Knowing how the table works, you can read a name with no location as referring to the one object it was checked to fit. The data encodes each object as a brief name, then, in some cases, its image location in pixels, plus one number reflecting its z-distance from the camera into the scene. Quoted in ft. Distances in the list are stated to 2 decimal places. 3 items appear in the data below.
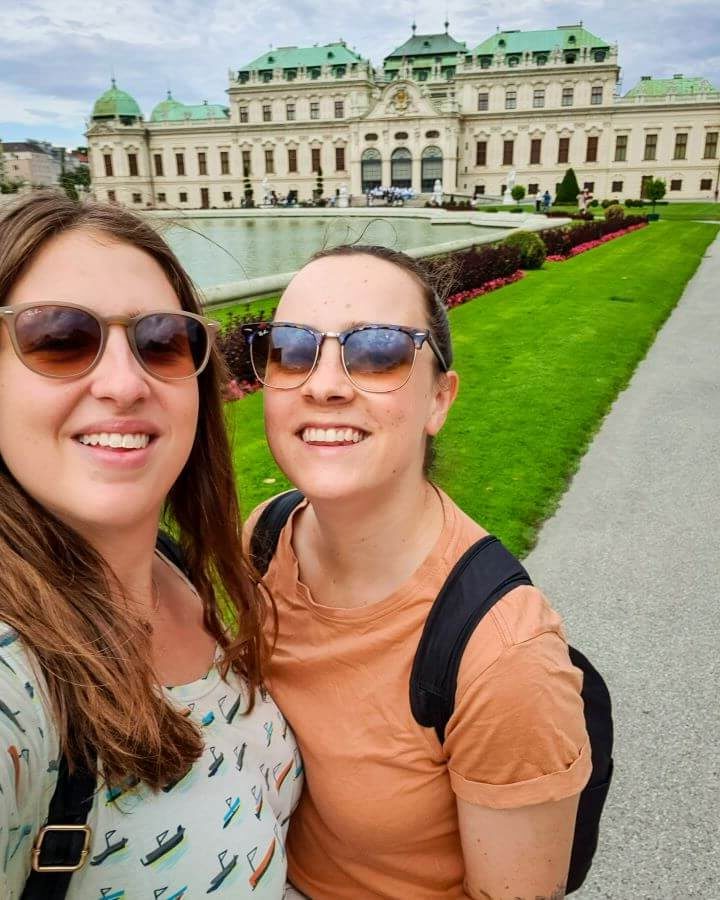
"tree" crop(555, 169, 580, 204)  144.66
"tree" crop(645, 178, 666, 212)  119.85
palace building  189.26
